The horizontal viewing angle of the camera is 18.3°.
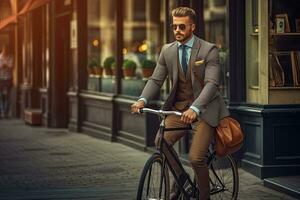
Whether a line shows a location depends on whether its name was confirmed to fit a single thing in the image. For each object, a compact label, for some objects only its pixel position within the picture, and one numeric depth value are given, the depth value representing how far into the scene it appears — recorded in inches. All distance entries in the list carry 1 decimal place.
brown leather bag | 319.8
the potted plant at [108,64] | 687.9
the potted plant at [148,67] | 605.3
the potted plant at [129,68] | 641.5
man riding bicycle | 313.8
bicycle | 303.4
